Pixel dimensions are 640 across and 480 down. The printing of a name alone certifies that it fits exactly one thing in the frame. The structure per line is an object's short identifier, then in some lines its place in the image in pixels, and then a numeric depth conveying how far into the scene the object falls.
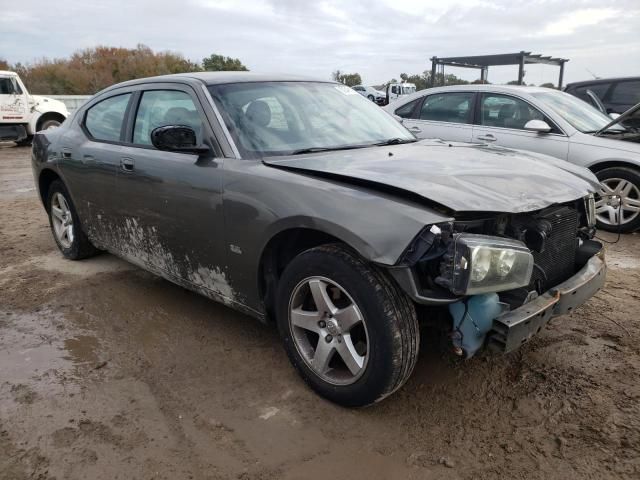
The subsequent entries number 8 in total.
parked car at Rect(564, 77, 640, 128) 8.92
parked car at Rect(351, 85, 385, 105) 27.32
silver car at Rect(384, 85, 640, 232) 5.69
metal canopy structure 15.40
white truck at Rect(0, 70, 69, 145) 14.56
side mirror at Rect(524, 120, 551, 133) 6.04
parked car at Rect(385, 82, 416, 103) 29.91
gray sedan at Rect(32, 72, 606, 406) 2.25
